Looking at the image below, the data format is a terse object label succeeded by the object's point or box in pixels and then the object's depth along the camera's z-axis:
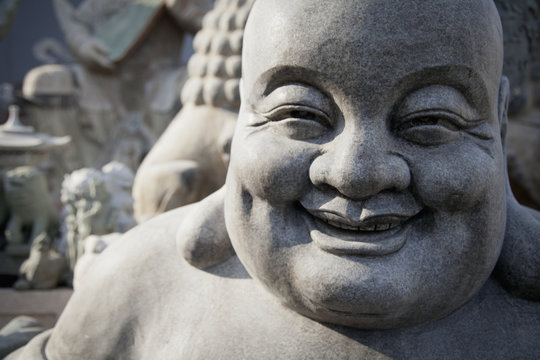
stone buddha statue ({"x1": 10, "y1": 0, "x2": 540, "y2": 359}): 1.27
